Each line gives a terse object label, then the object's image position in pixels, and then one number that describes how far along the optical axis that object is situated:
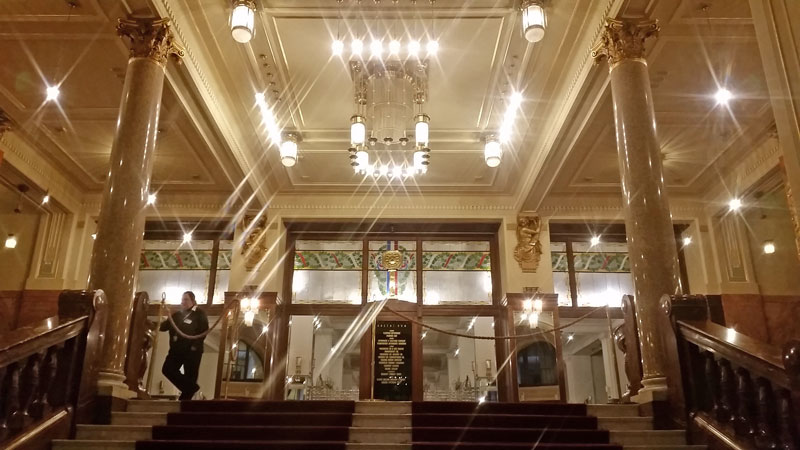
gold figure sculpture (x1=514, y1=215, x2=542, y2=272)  12.09
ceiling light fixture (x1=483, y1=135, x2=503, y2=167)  9.61
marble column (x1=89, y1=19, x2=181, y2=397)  5.74
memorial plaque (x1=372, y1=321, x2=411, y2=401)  11.58
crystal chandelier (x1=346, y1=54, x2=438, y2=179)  8.22
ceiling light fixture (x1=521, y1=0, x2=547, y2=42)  6.46
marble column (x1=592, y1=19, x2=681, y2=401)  5.74
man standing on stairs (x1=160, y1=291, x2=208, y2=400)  7.34
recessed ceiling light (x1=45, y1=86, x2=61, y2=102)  8.84
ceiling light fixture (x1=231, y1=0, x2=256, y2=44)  6.50
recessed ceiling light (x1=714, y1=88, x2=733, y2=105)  8.80
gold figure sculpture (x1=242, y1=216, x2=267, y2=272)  12.26
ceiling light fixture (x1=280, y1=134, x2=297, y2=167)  9.78
